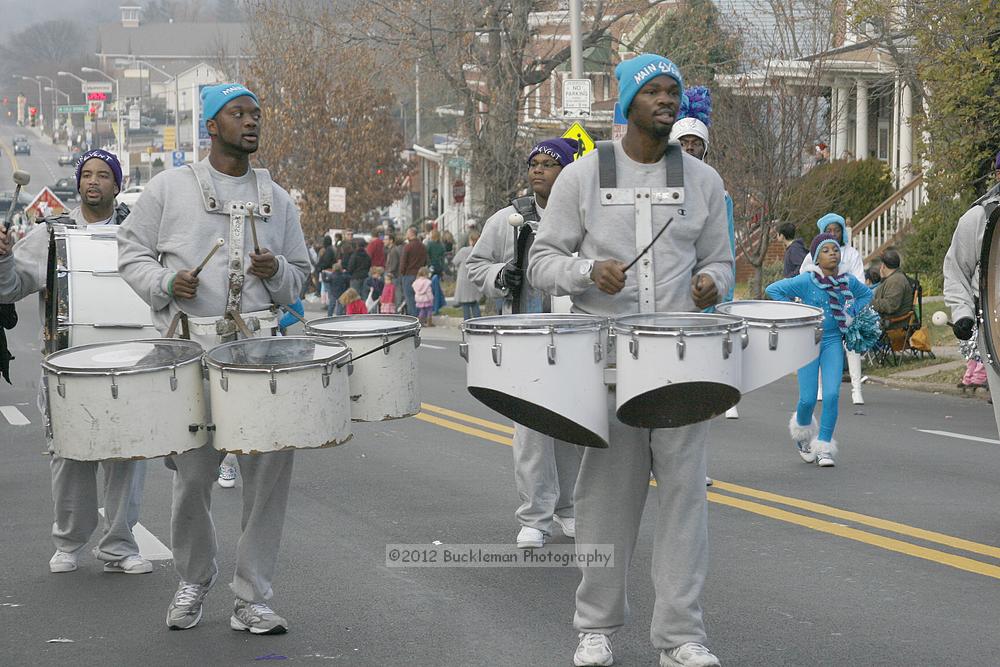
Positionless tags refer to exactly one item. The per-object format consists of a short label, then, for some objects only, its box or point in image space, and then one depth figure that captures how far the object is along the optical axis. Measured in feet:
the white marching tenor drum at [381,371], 19.74
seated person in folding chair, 60.54
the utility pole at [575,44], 80.28
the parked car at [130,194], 192.54
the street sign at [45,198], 94.53
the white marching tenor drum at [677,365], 16.62
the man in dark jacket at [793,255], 65.05
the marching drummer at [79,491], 24.39
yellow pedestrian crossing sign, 64.18
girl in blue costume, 35.42
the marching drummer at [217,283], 20.25
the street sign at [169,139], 278.67
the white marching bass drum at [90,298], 23.72
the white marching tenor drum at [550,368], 16.97
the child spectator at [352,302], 76.69
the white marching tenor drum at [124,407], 17.83
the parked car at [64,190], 323.57
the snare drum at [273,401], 17.98
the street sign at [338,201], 146.19
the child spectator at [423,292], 96.43
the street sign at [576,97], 75.25
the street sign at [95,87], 365.20
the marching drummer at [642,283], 18.01
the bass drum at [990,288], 24.34
